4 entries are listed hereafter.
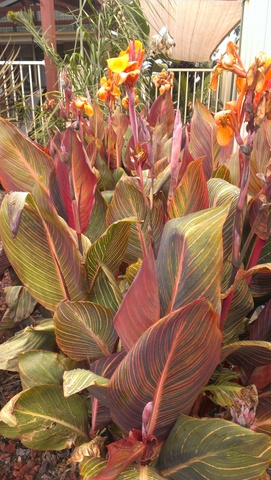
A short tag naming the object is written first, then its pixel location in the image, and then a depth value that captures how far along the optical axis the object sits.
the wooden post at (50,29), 4.40
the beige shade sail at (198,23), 3.97
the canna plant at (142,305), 0.64
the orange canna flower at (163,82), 1.58
